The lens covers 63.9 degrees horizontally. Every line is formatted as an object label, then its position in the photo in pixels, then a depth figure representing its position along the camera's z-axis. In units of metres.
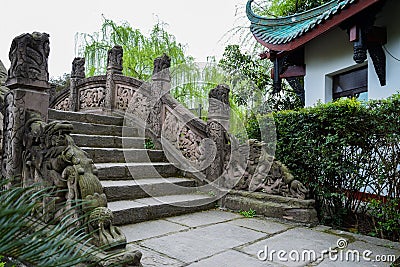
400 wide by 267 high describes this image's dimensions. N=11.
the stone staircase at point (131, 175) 3.62
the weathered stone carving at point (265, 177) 3.76
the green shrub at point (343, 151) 3.12
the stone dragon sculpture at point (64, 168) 2.13
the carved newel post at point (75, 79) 6.71
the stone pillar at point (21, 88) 2.71
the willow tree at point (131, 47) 9.48
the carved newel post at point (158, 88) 5.33
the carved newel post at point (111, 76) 6.10
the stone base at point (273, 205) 3.60
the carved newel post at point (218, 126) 4.38
